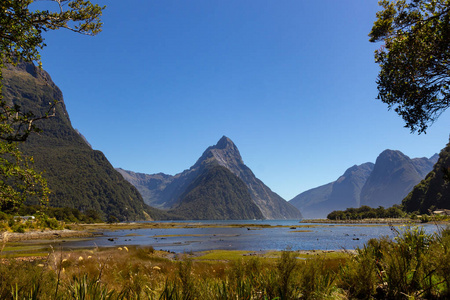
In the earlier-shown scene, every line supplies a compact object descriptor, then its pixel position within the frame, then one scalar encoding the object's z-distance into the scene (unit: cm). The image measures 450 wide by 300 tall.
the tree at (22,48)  734
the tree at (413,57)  1073
